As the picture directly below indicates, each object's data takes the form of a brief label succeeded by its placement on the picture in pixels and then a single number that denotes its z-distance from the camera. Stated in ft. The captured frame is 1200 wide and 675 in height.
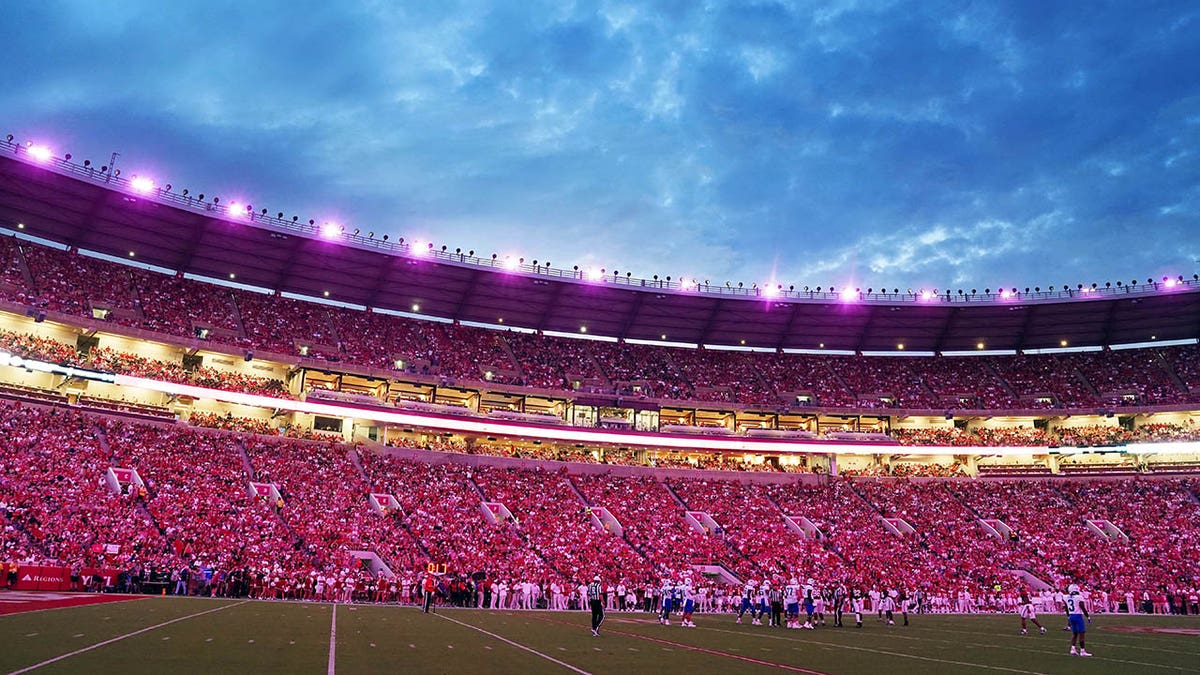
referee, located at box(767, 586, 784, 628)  89.97
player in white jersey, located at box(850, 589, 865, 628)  93.55
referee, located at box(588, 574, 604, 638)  67.00
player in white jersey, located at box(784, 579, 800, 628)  88.96
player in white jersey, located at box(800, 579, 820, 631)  90.43
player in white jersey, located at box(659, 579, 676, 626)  89.97
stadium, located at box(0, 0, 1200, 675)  71.15
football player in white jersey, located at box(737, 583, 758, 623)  97.13
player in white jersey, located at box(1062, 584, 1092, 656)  57.36
